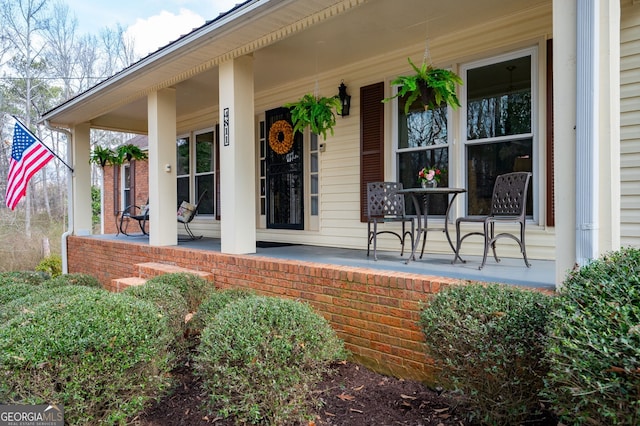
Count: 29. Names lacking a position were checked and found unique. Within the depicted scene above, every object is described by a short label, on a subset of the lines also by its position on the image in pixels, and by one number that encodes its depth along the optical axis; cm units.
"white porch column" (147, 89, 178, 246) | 567
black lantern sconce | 544
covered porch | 218
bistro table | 351
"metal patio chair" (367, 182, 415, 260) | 405
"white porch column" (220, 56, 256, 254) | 448
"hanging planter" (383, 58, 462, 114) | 360
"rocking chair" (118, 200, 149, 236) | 716
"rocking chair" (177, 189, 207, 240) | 714
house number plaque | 455
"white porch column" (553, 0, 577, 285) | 223
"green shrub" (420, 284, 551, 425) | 195
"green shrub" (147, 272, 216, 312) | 385
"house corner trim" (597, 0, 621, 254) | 214
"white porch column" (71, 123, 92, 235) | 810
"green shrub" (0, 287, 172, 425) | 195
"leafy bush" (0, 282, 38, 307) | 398
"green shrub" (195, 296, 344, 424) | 208
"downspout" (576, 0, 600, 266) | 214
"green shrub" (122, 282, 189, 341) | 304
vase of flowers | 384
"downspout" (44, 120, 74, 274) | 810
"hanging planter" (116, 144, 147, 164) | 778
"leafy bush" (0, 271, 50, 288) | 481
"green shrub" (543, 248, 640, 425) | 132
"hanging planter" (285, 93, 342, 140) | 456
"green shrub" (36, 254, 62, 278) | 924
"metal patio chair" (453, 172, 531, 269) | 332
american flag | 694
